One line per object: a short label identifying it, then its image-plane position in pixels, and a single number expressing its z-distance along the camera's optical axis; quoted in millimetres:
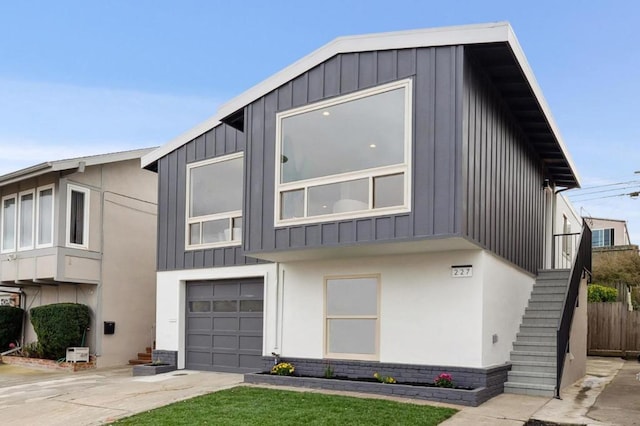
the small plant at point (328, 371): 9611
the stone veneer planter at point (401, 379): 8094
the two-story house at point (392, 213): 8203
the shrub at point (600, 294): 17641
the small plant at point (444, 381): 8307
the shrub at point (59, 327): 13469
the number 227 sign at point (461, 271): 8656
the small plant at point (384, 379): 8871
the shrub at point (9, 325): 15062
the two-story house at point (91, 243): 13828
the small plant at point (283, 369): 10047
